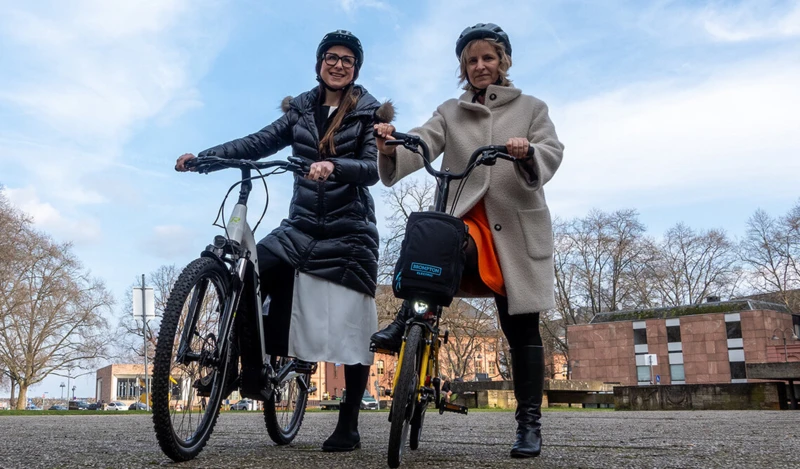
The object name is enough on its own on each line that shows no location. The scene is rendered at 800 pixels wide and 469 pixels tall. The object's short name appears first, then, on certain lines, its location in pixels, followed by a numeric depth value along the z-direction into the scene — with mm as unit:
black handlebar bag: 3213
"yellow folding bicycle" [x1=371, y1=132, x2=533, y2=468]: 2982
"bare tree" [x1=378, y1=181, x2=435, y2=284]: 31797
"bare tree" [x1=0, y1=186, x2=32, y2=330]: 33938
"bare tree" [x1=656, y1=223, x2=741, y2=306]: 51594
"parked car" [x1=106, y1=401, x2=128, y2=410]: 60500
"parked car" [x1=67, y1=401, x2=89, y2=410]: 48638
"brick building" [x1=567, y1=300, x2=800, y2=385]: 40594
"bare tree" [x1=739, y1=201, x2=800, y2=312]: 46812
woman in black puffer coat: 3920
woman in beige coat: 3635
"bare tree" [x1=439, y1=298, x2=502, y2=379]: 33469
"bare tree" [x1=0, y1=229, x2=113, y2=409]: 39094
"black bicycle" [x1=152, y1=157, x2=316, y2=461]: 2855
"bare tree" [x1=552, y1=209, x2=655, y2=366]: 49812
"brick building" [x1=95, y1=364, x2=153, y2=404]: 83875
